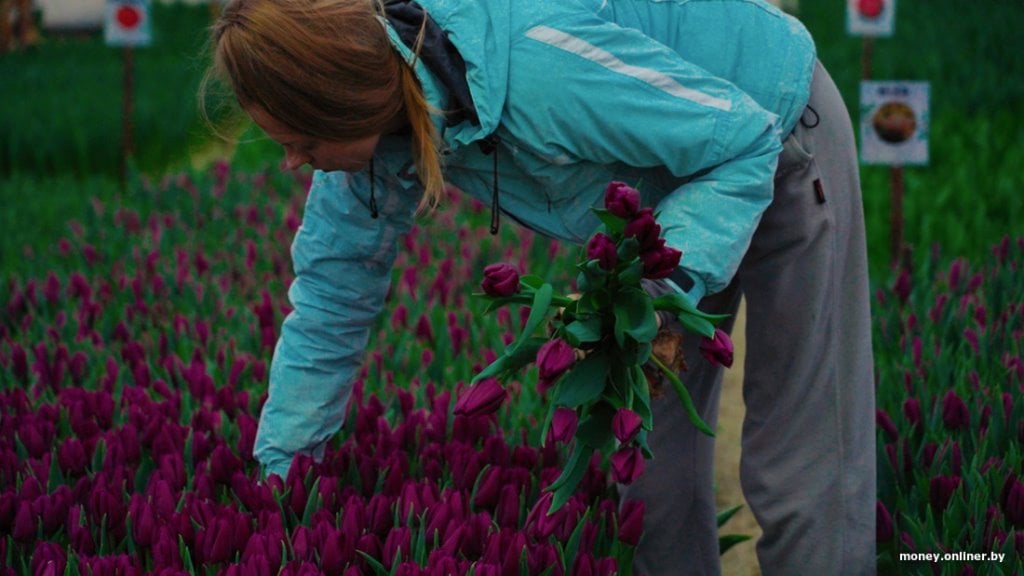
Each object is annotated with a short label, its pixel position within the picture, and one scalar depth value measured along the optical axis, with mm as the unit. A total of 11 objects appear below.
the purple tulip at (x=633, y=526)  4820
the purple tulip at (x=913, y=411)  6086
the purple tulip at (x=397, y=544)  4344
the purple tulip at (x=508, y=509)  4820
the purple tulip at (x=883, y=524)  5273
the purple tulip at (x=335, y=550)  4277
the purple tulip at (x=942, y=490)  5242
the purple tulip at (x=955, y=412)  5926
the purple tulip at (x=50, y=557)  4288
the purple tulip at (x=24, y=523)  4625
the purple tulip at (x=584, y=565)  4340
